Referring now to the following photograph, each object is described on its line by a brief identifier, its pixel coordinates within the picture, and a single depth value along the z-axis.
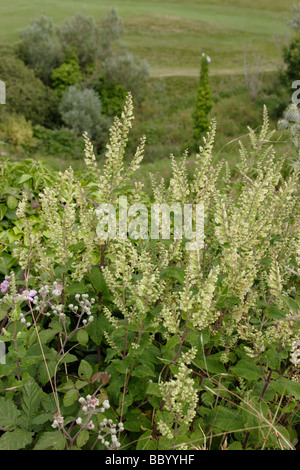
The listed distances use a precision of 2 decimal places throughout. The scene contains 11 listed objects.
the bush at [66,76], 19.20
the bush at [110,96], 19.09
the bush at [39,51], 19.66
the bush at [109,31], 21.12
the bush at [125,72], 19.59
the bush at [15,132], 14.75
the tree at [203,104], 15.78
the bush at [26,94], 16.84
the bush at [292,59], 17.59
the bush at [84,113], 16.64
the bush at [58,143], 15.06
